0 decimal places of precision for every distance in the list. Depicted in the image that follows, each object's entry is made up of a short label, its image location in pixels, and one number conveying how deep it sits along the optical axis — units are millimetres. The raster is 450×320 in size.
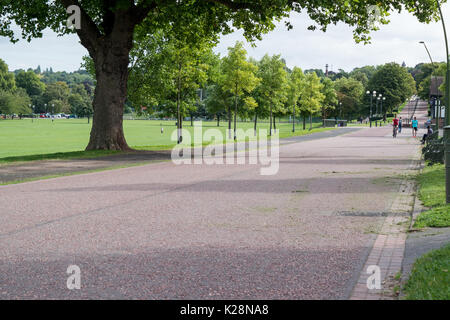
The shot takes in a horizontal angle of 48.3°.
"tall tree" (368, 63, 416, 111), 124312
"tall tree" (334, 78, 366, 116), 126125
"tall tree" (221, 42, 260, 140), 43406
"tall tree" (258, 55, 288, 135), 52344
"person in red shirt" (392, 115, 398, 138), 47594
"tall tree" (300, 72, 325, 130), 76750
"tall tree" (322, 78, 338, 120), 107556
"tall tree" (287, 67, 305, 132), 66375
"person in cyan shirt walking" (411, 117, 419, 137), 46562
